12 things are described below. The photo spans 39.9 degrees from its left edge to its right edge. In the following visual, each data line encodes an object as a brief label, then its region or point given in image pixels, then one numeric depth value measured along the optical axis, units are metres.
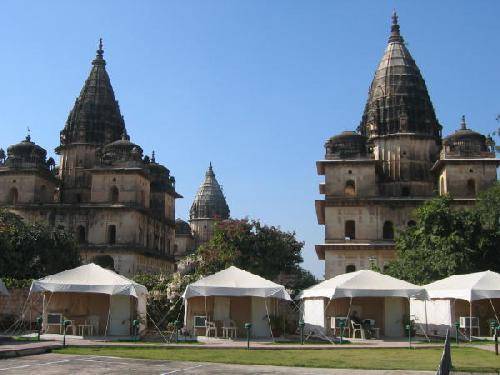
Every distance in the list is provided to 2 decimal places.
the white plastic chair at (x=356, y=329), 25.30
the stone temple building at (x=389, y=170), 44.53
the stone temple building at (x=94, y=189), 51.50
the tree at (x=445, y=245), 32.50
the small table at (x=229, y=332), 24.66
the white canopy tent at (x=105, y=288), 23.89
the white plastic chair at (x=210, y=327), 24.92
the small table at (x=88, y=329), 24.85
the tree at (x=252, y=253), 40.31
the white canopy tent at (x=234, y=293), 24.23
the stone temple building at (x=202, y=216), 83.00
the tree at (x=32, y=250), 34.56
